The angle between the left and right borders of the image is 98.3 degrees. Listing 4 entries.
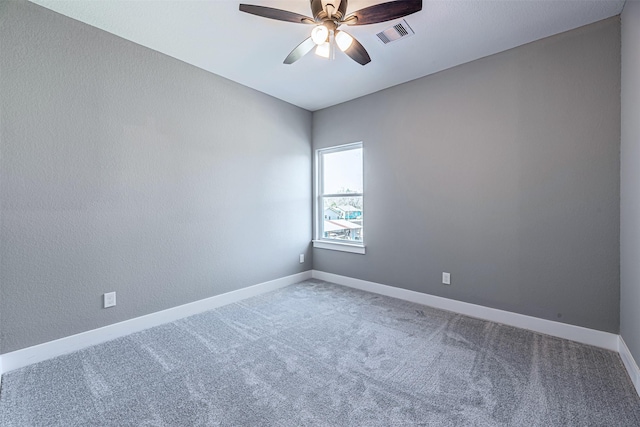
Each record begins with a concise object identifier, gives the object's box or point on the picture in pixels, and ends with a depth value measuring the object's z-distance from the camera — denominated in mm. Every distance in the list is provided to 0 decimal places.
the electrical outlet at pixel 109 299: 2420
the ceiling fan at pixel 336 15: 1789
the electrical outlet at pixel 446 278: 3059
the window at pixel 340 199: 3949
